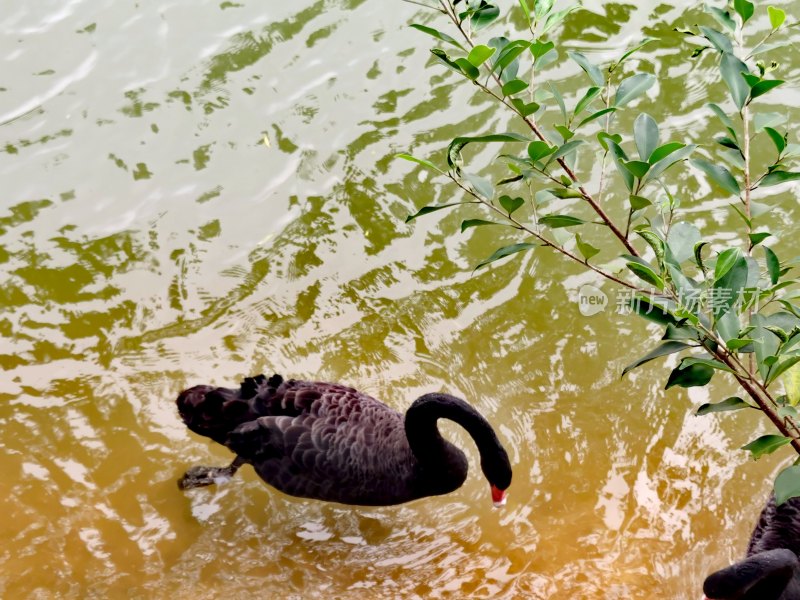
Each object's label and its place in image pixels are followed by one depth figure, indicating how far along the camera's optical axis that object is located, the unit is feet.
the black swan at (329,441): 11.27
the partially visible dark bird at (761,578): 9.23
